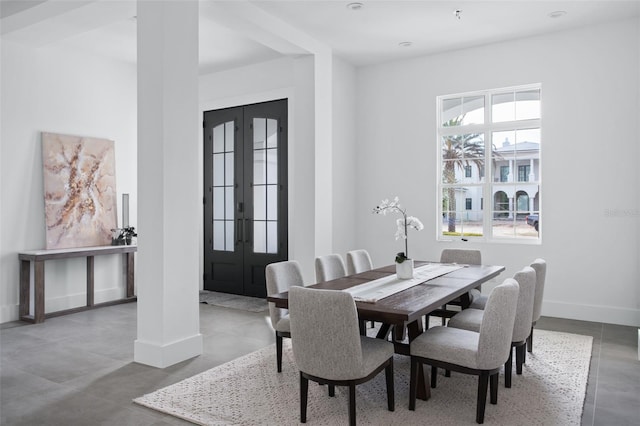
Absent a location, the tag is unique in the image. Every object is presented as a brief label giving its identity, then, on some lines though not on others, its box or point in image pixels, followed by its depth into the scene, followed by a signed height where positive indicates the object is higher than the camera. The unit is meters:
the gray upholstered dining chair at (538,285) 3.64 -0.58
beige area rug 2.84 -1.23
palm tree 6.18 +0.74
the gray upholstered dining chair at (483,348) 2.70 -0.81
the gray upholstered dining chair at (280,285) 3.56 -0.56
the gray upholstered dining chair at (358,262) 4.45 -0.49
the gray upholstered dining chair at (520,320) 3.16 -0.79
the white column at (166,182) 3.79 +0.24
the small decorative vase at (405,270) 3.80 -0.47
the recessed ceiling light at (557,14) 4.94 +2.07
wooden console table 5.29 -0.69
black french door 6.73 +0.25
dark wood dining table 2.73 -0.56
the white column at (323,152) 5.82 +0.75
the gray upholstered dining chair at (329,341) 2.53 -0.71
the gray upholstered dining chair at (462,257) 4.80 -0.48
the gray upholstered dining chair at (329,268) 4.09 -0.50
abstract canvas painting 5.74 +0.29
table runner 3.13 -0.54
